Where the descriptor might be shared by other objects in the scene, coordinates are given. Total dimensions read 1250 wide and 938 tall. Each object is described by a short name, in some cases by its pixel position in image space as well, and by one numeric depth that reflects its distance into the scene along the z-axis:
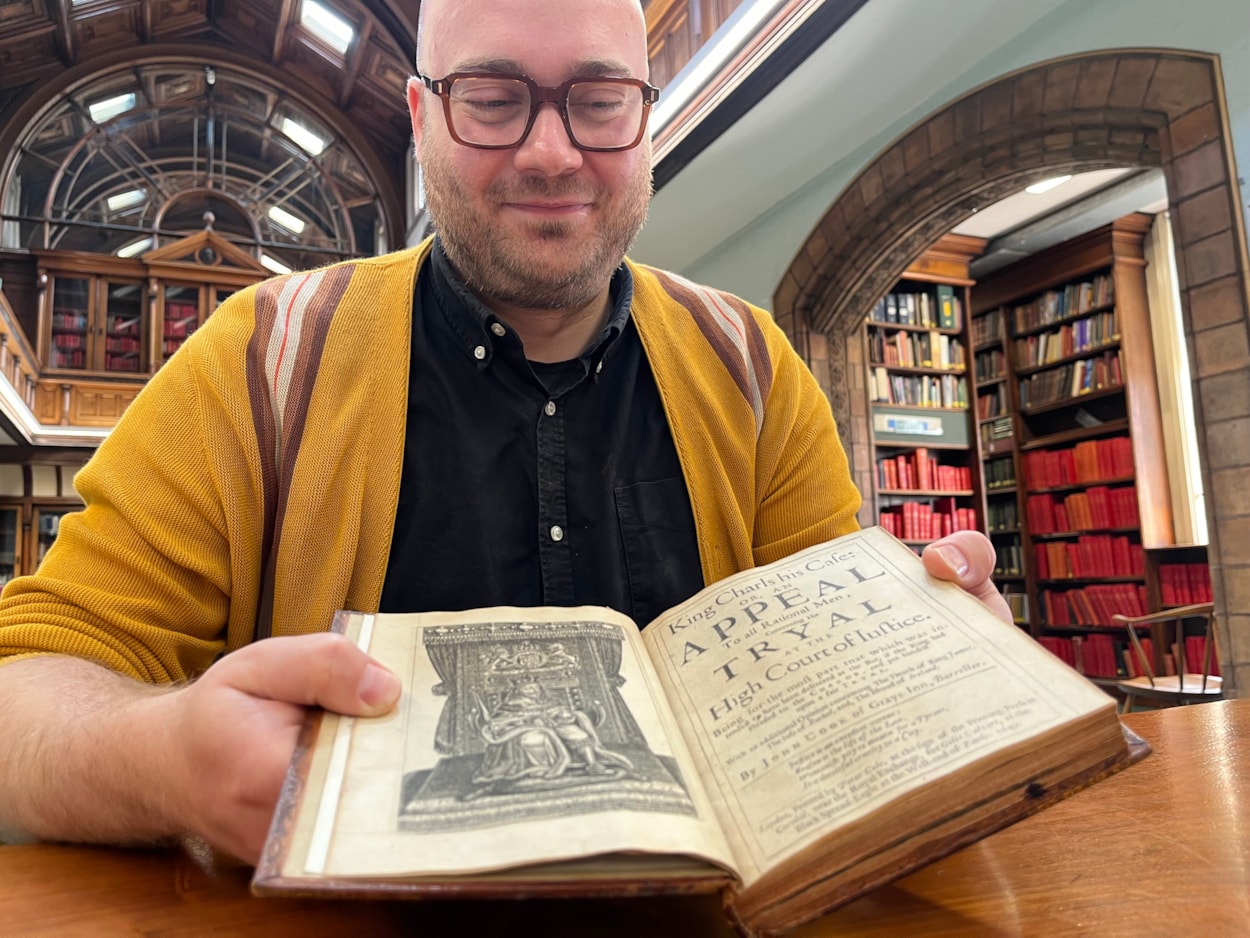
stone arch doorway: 2.85
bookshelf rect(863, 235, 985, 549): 6.41
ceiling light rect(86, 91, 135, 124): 11.54
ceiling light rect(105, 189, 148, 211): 12.98
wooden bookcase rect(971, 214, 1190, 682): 6.26
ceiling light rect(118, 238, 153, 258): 13.55
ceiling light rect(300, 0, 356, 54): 10.12
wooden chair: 3.65
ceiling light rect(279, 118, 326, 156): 12.01
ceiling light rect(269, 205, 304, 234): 13.22
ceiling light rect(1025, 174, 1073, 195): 5.87
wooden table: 0.48
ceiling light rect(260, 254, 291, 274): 13.26
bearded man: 0.92
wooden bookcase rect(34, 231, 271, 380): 12.73
